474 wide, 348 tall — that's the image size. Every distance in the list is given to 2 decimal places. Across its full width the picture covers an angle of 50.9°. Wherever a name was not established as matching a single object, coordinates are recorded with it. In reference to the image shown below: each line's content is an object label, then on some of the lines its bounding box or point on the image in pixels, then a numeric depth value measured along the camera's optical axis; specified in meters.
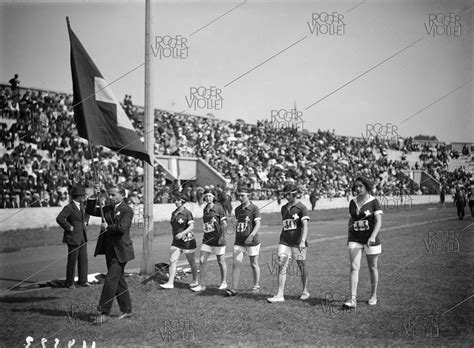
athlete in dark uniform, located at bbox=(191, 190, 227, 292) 8.78
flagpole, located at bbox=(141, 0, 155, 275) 9.53
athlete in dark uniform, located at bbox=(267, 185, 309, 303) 7.76
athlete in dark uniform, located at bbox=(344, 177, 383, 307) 7.24
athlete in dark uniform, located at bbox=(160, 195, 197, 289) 8.79
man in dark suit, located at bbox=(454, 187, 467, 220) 17.76
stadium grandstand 17.06
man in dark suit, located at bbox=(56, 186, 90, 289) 9.03
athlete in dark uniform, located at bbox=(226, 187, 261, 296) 8.33
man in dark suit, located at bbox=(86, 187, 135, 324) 6.79
